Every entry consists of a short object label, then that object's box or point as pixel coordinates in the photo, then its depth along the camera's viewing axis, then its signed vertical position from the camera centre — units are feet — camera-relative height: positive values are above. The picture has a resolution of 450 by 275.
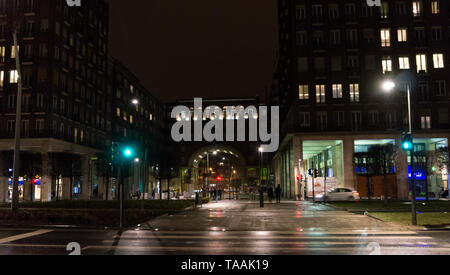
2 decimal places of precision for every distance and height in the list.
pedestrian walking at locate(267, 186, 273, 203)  142.92 -5.93
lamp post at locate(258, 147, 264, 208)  109.56 -6.42
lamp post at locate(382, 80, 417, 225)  58.57 -3.45
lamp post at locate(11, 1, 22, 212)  69.26 +5.62
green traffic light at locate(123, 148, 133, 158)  56.90 +3.25
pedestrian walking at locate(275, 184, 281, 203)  141.36 -5.86
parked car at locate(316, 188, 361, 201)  138.62 -6.48
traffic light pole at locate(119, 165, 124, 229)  57.09 -2.15
